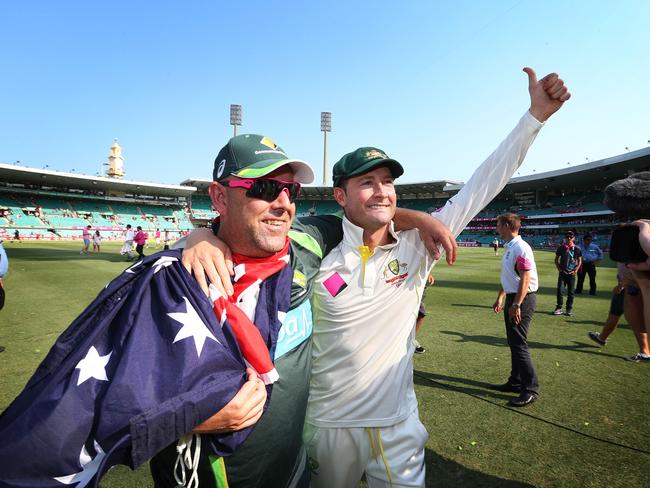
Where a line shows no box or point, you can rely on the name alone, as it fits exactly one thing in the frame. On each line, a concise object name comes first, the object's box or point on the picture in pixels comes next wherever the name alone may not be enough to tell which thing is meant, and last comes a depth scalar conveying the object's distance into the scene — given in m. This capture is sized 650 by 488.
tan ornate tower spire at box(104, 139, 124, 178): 91.94
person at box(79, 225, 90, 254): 25.92
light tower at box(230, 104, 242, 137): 56.25
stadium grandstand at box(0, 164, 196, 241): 48.31
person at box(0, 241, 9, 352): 5.96
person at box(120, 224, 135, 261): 20.92
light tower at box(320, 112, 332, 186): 67.31
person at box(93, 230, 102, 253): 26.45
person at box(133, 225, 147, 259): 19.78
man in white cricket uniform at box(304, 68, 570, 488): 2.11
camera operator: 1.68
